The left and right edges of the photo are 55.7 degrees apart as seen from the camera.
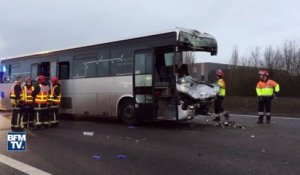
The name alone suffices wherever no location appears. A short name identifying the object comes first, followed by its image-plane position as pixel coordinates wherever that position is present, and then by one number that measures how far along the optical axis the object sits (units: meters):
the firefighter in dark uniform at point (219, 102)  9.92
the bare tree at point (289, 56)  23.86
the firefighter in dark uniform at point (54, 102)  9.82
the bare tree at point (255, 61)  26.05
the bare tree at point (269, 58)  25.44
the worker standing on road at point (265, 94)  10.09
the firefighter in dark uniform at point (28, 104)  9.41
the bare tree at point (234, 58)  30.11
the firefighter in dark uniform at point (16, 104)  9.08
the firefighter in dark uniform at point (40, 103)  9.49
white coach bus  9.04
